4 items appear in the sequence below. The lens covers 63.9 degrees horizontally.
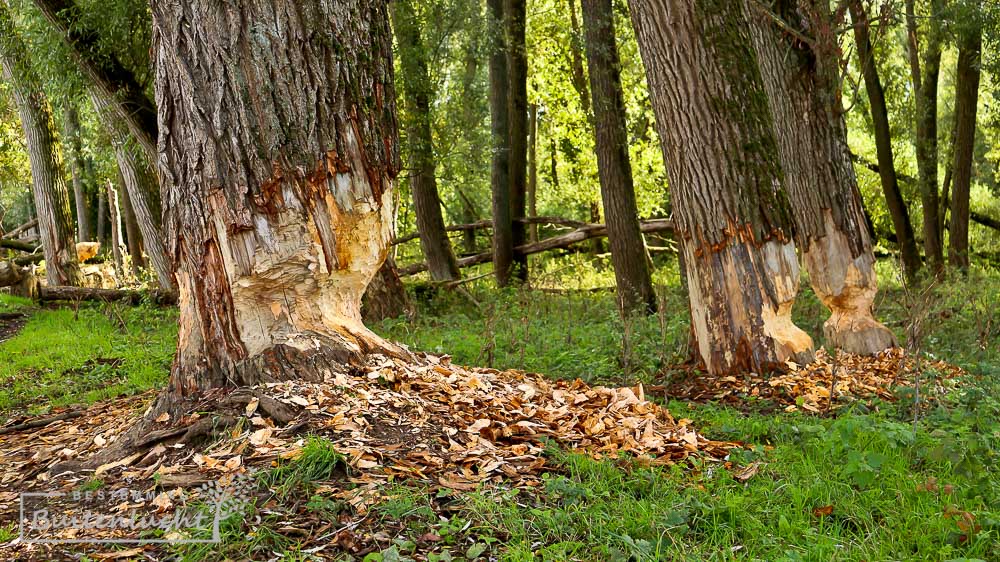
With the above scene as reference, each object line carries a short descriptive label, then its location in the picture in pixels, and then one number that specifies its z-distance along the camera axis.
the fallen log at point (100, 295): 12.27
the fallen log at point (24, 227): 24.04
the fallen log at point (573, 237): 15.23
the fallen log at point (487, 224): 15.44
